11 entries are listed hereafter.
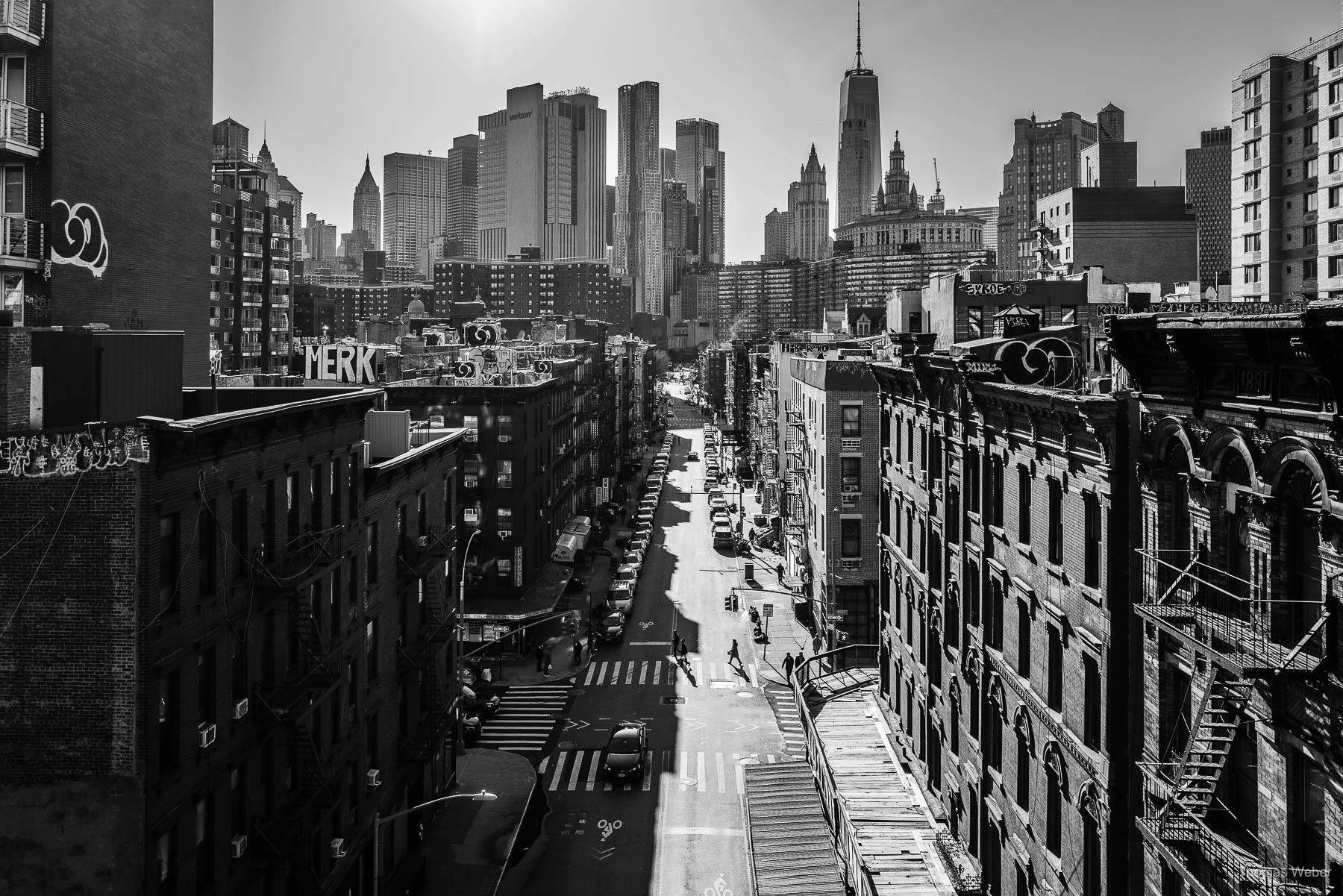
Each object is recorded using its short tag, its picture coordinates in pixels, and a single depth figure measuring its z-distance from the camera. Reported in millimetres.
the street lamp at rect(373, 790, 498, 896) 28403
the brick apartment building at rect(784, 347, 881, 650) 60375
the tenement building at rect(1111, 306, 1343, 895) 14281
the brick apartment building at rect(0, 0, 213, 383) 26906
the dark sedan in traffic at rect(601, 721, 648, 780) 44312
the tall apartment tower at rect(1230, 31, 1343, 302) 74438
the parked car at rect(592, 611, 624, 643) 66688
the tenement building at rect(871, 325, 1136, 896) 20359
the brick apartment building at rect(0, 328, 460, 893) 18953
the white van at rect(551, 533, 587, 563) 79000
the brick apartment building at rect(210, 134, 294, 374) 121562
